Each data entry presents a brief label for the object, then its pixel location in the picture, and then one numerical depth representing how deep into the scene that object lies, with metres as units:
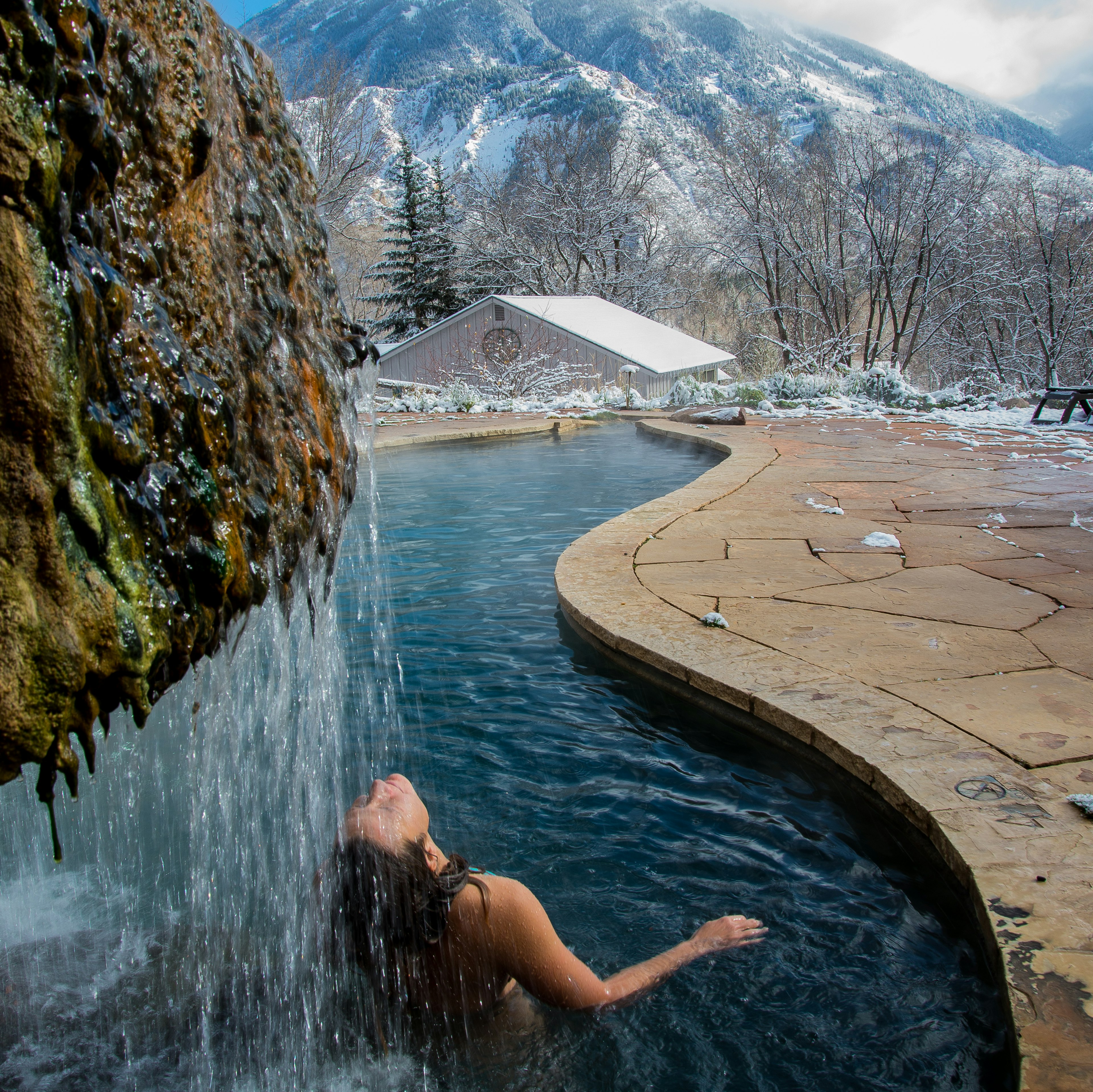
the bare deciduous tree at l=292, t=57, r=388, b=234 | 25.23
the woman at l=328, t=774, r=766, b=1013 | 1.78
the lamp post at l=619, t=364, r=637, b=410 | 16.95
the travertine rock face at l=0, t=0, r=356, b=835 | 1.12
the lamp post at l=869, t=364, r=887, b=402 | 15.32
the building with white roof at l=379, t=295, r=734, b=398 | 20.09
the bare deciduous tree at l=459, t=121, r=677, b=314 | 31.23
